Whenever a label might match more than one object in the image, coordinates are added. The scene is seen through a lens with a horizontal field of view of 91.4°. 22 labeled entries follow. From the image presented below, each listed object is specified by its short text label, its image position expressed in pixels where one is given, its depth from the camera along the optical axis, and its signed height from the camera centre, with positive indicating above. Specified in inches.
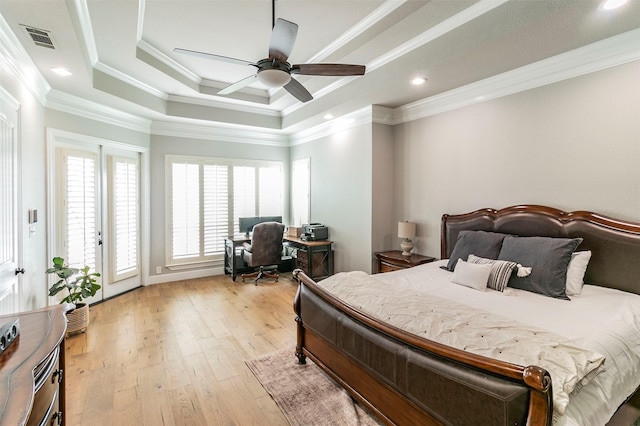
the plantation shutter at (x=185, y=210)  212.5 +0.2
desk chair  206.7 -25.0
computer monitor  228.7 -8.8
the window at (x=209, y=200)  213.2 +7.5
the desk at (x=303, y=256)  197.9 -30.8
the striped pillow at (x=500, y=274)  101.9 -21.2
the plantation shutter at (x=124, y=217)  179.8 -3.8
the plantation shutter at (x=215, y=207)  223.8 +2.4
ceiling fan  93.2 +47.1
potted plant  132.8 -35.4
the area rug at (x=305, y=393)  82.9 -54.7
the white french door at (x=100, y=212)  151.8 -0.9
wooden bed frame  48.8 -29.8
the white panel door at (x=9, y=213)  92.1 -0.7
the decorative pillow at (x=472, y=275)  103.9 -22.4
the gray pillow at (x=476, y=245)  118.5 -14.1
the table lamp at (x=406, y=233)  159.5 -12.0
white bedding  56.1 -27.5
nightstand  151.8 -25.3
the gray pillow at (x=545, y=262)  95.9 -17.2
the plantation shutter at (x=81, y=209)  153.7 +0.9
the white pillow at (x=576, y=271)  96.0 -19.6
